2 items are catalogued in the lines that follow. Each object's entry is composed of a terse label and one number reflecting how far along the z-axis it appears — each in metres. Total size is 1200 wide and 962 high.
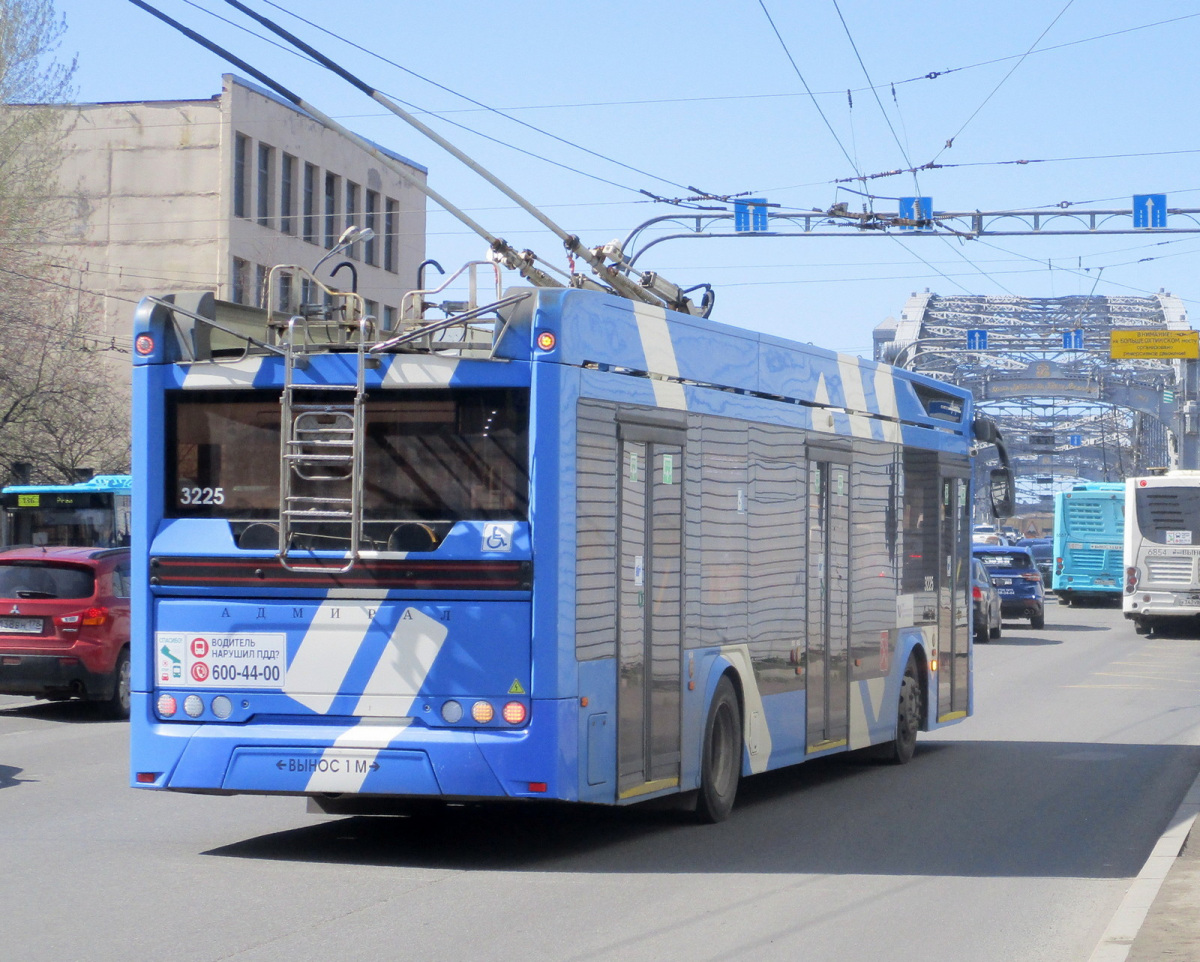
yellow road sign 60.06
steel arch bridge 100.94
